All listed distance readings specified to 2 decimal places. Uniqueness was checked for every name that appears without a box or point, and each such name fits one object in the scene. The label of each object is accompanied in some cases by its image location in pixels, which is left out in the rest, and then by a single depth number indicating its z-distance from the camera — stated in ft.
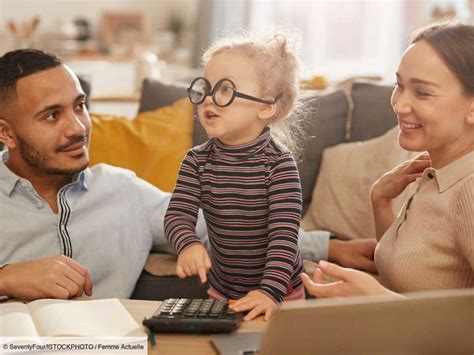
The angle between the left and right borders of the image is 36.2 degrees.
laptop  2.68
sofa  7.61
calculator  3.65
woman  4.05
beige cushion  7.16
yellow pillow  7.72
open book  3.62
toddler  4.28
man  5.42
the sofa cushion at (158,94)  8.47
